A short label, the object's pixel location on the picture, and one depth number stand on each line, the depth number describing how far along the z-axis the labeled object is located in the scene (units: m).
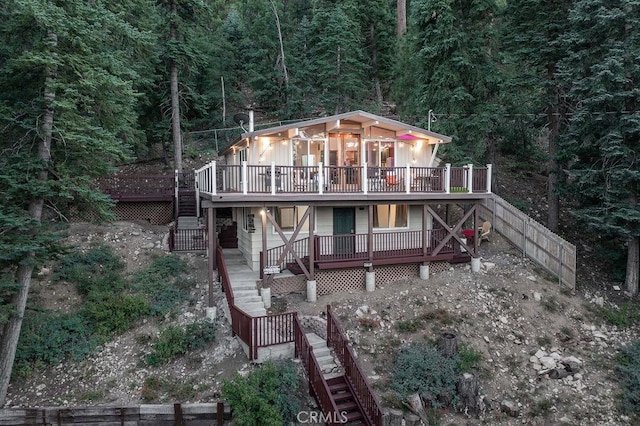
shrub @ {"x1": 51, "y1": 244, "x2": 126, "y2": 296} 12.68
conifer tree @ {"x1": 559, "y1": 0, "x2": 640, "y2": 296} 13.36
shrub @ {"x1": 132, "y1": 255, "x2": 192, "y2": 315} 12.37
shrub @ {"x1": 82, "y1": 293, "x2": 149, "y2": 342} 11.34
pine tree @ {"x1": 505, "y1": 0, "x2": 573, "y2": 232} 17.11
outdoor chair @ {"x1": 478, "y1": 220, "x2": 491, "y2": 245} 17.30
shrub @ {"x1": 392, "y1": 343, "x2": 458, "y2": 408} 9.75
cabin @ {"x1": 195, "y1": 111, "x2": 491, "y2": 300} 12.98
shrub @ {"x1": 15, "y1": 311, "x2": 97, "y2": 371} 10.31
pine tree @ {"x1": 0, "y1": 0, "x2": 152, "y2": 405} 9.26
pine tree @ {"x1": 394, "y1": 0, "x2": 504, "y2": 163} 19.05
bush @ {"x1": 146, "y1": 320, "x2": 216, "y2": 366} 10.44
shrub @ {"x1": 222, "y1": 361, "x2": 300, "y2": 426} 8.02
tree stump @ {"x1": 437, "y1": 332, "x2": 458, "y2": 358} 10.90
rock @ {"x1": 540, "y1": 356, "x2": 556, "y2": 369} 10.84
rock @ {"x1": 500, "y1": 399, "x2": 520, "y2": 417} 9.57
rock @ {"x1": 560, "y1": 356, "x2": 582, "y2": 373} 10.69
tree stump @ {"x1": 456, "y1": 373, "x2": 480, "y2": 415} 9.70
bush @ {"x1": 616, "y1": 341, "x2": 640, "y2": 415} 9.72
